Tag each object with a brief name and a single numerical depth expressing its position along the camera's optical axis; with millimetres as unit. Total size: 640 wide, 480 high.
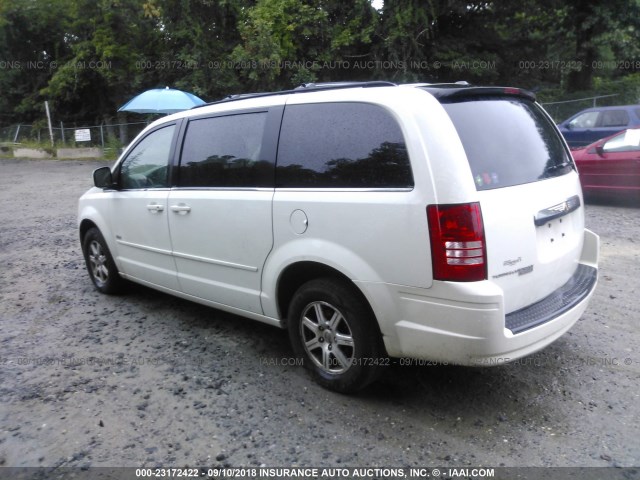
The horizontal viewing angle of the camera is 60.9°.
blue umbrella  15560
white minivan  2836
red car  8891
